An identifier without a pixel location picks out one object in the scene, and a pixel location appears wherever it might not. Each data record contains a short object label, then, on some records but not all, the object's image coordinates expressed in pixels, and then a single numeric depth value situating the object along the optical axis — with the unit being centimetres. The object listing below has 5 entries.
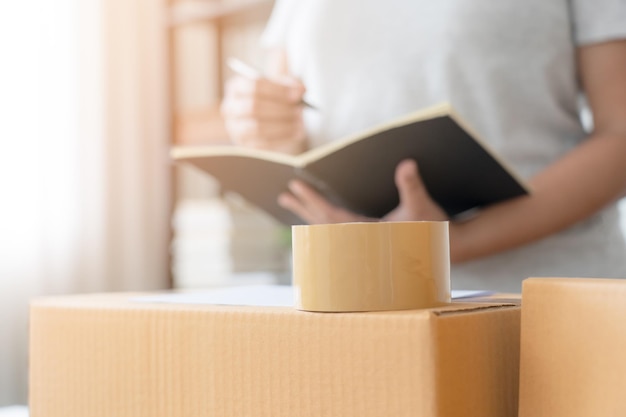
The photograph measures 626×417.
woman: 132
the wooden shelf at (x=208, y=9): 335
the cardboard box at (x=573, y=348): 77
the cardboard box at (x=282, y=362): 80
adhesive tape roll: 83
